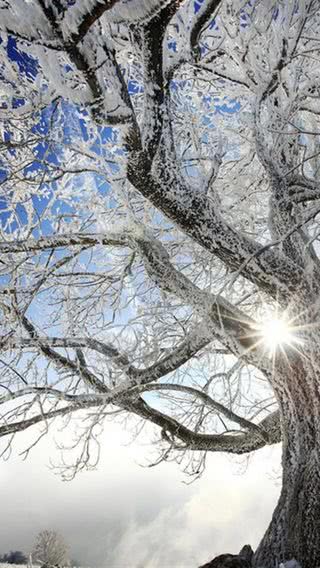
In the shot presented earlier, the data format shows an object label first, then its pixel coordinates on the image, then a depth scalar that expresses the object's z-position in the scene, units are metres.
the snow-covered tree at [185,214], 2.87
